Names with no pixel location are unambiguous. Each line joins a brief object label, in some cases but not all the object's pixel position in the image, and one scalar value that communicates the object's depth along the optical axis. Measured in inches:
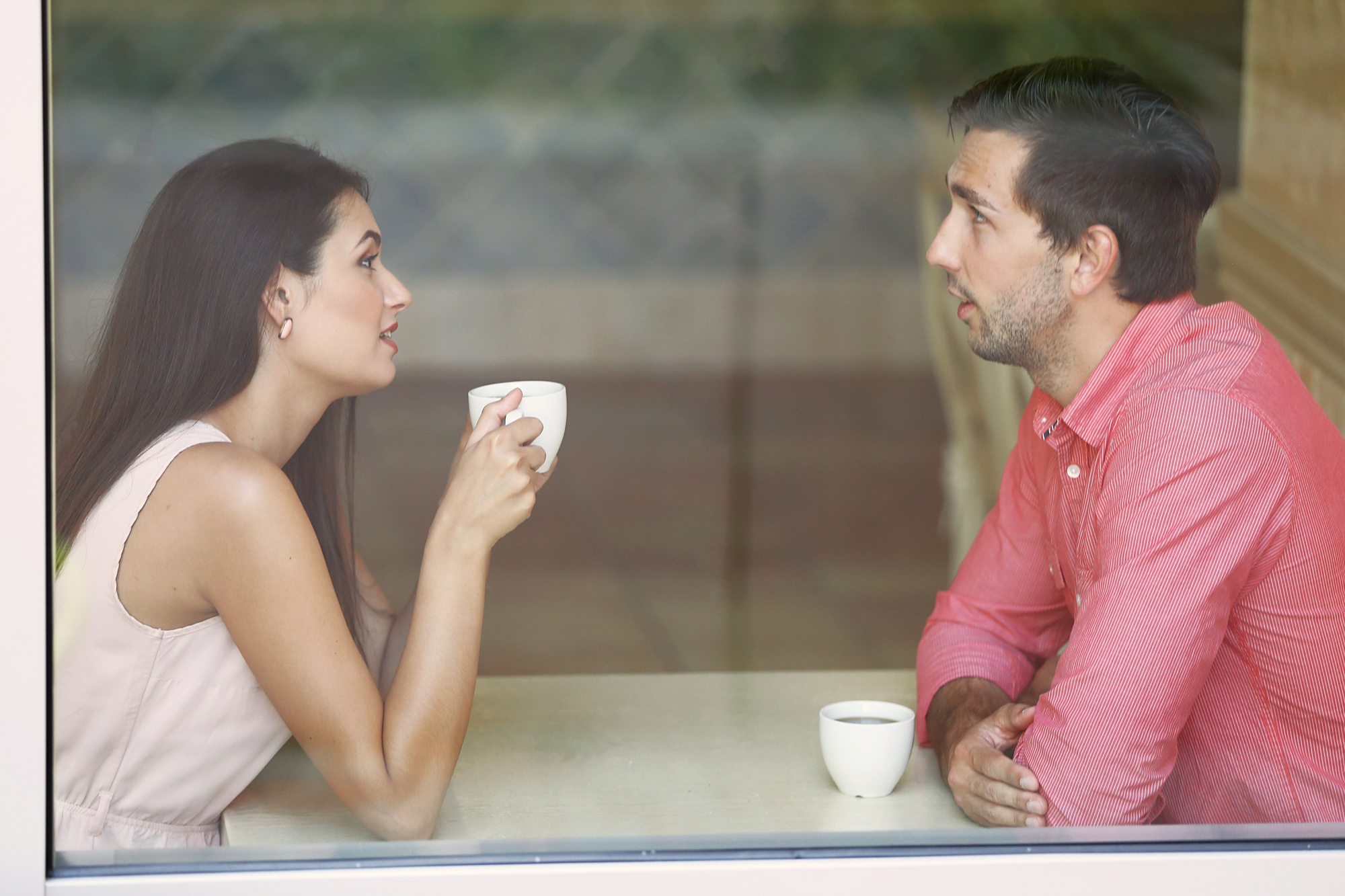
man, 139.4
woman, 138.9
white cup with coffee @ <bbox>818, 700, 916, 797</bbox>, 142.0
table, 138.8
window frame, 133.3
